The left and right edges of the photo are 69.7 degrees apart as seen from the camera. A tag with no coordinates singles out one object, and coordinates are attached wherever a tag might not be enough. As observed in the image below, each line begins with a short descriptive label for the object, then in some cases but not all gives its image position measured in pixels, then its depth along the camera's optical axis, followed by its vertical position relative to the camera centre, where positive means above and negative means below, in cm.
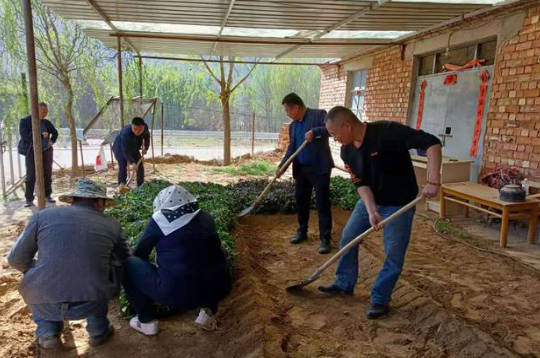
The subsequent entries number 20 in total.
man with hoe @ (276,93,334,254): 462 -48
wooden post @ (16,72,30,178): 729 +30
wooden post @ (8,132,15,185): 760 -82
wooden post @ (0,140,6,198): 722 -135
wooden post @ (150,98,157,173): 1041 +1
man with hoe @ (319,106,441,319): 293 -38
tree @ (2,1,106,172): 898 +147
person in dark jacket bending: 705 -61
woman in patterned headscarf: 253 -100
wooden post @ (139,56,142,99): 1028 +99
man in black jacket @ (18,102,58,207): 649 -70
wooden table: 497 -100
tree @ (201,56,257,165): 1293 +47
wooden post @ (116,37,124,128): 793 +63
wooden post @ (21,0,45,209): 297 +21
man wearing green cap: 240 -96
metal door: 687 +26
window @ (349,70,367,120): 1116 +88
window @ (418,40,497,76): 675 +133
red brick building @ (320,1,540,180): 575 +77
